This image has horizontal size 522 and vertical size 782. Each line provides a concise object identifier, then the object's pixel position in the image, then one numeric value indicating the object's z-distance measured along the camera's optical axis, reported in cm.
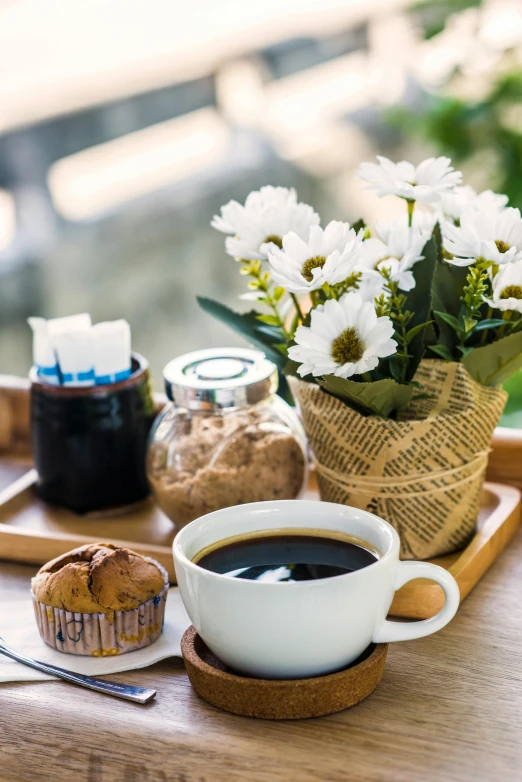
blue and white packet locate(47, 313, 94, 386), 99
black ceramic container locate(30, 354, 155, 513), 100
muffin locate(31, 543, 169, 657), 86
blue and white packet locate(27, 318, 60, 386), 100
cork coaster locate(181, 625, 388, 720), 81
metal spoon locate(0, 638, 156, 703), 84
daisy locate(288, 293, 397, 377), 85
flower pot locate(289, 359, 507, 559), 90
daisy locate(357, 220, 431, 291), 90
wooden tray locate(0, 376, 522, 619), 91
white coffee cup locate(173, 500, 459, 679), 80
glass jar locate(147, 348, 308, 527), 96
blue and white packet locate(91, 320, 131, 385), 99
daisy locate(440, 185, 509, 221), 91
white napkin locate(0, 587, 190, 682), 86
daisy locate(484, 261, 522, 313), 86
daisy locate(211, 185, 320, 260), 91
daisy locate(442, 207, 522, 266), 87
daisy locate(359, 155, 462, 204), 88
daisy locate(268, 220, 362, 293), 85
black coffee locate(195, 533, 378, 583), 83
